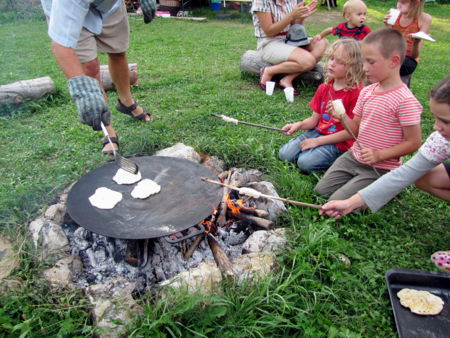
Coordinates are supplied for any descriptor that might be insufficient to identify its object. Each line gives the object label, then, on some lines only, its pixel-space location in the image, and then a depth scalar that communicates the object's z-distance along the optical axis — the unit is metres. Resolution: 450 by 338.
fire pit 1.99
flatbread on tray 1.90
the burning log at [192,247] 2.18
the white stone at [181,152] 2.97
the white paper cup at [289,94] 4.70
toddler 4.46
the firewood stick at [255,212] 2.46
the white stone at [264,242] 2.19
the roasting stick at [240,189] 2.23
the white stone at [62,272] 1.94
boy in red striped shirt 2.37
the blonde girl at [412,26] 4.01
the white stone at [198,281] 1.87
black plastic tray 1.83
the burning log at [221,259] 2.00
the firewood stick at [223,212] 2.44
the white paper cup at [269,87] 4.94
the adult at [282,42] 4.57
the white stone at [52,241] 2.10
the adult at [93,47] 2.32
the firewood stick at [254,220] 2.39
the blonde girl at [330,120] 2.81
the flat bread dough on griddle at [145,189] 2.24
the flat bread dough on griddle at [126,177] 2.36
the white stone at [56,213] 2.34
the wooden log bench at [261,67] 5.05
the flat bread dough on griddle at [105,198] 2.13
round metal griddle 1.97
